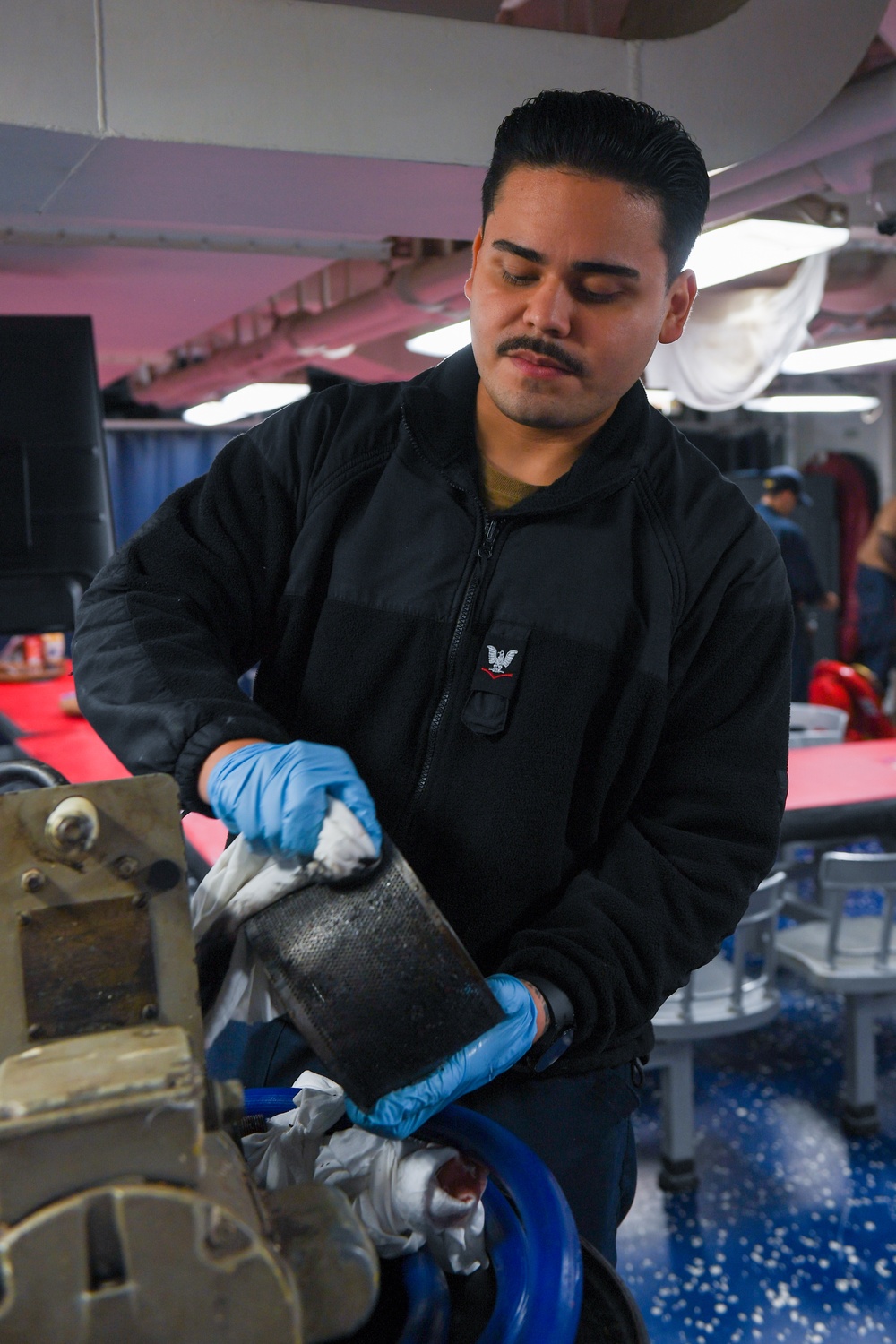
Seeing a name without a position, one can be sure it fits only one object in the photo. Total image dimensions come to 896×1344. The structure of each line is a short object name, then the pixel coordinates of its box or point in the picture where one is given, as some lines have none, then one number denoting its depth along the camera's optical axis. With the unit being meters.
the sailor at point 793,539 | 7.50
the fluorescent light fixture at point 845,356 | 6.59
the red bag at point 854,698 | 5.70
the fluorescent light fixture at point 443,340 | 4.84
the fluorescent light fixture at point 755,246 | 3.17
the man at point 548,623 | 1.14
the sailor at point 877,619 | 8.62
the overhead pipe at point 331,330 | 4.33
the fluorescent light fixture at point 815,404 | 8.95
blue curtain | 10.37
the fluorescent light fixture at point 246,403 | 7.80
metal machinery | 0.62
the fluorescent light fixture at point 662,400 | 8.02
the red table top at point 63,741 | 3.13
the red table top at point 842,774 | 3.72
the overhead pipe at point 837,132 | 2.53
